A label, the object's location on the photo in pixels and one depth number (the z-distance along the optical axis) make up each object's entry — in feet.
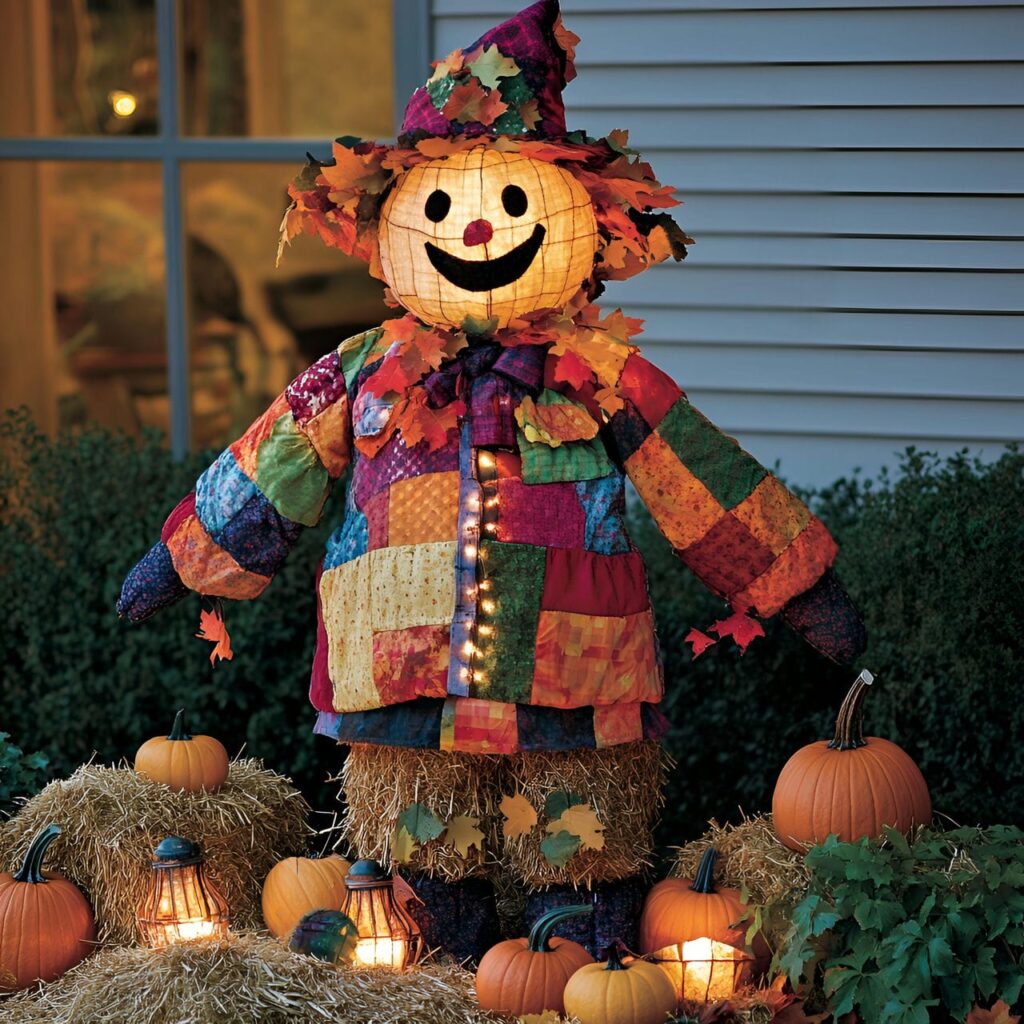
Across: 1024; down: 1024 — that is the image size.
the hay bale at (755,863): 11.18
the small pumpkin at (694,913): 11.29
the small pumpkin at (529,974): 10.68
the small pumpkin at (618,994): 10.21
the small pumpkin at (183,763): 12.85
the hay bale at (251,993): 10.28
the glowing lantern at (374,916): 11.25
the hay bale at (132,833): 12.34
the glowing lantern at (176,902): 11.73
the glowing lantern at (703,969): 10.95
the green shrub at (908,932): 10.06
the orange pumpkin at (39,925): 11.88
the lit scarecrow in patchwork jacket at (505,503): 11.07
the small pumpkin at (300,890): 12.10
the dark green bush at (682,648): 13.93
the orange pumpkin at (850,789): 11.38
